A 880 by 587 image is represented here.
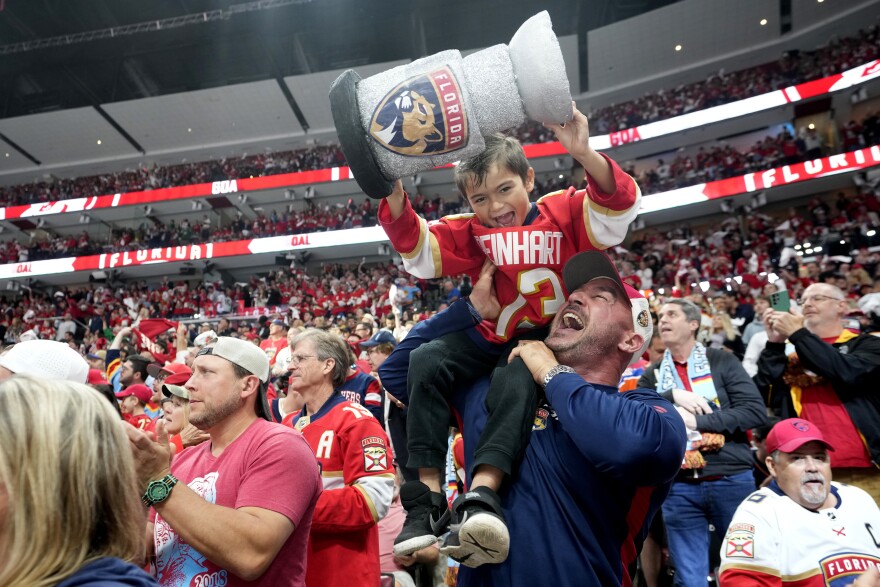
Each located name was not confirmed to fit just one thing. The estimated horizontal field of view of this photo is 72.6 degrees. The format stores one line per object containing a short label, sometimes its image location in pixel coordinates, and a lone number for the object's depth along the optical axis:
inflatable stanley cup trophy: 1.44
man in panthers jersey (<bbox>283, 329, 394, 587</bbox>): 2.42
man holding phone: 3.14
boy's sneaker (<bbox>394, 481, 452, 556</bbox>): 1.60
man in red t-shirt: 1.61
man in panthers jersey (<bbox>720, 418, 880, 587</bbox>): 2.29
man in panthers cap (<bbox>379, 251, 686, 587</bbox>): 1.48
